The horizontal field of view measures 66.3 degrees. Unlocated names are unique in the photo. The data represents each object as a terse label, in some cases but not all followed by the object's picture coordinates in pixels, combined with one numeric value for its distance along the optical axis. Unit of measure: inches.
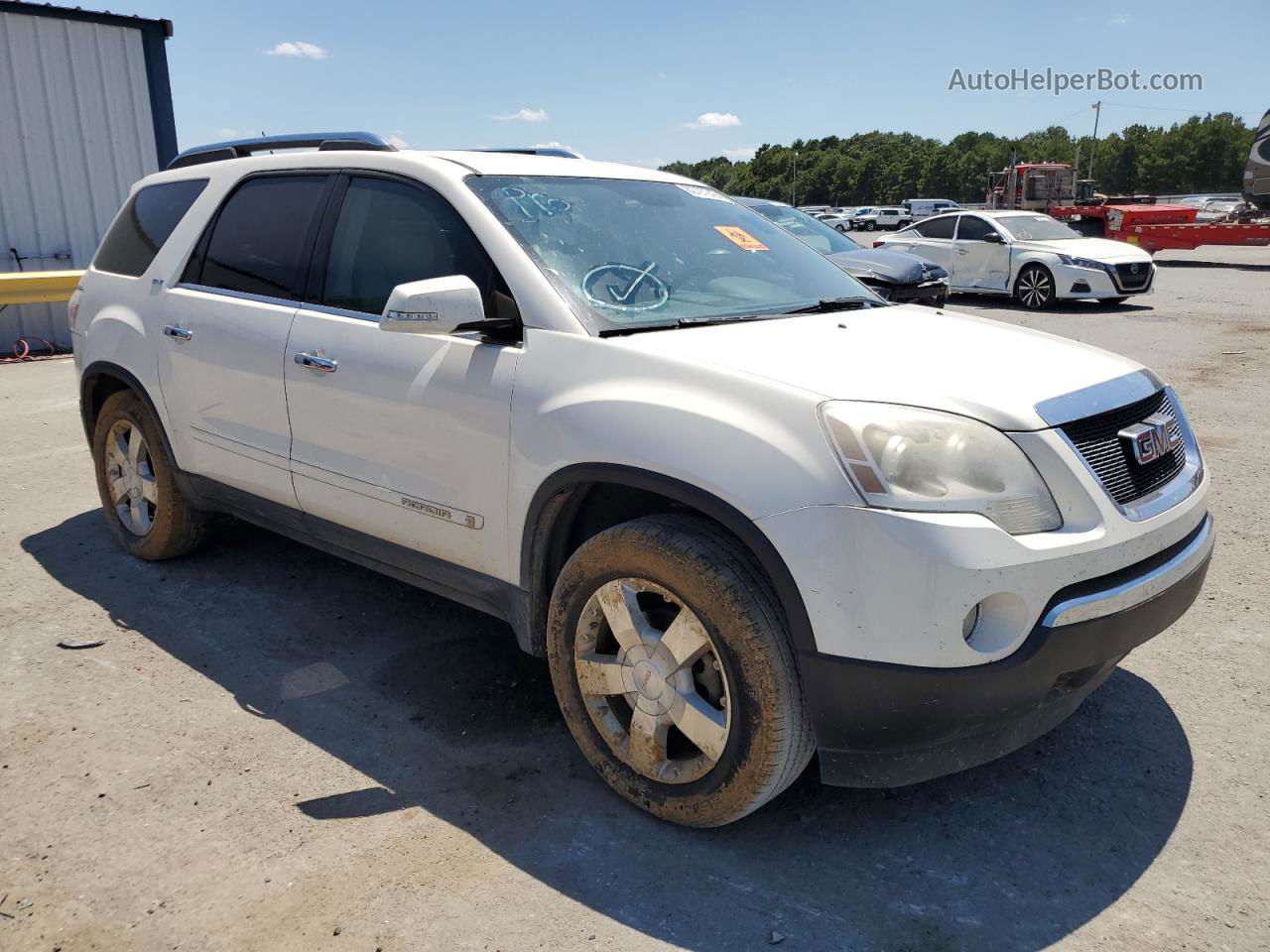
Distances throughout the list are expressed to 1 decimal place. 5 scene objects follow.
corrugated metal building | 439.8
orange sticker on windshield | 142.1
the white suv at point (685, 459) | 88.4
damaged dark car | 430.0
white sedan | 577.0
